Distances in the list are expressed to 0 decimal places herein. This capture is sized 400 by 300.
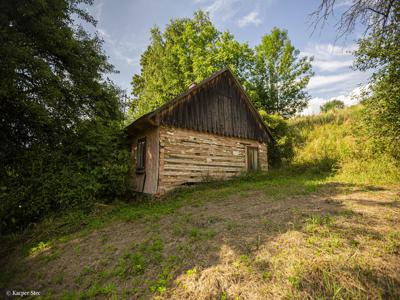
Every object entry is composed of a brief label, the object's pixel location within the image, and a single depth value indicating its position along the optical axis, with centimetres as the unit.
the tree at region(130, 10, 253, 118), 1880
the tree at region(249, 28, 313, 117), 2086
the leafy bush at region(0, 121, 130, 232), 585
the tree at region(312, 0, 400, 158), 580
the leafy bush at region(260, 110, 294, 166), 1424
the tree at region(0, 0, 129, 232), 574
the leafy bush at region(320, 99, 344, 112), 3186
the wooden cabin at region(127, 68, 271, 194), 859
